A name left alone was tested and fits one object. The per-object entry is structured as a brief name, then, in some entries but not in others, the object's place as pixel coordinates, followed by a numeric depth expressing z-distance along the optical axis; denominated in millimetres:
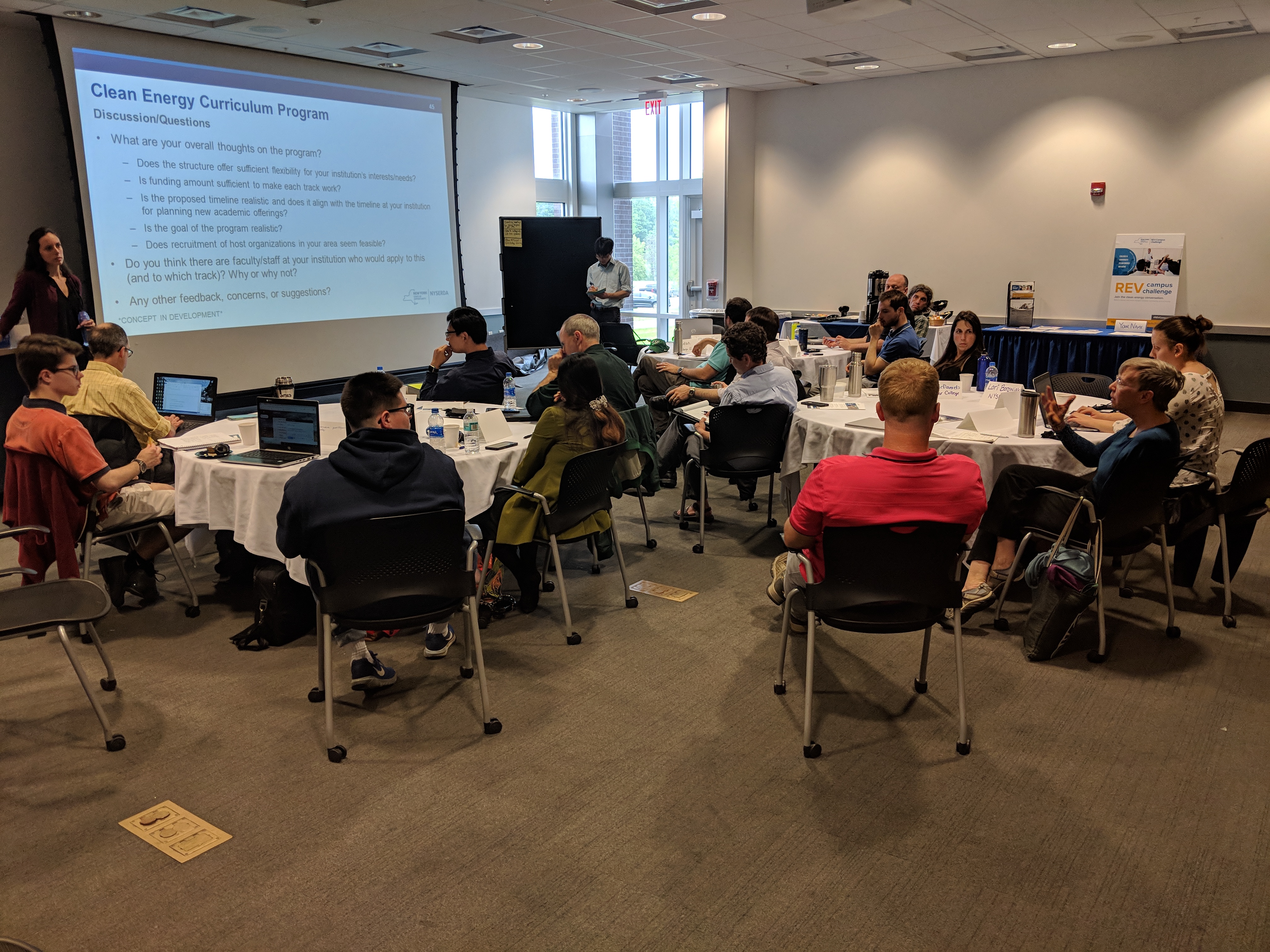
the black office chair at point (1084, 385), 5223
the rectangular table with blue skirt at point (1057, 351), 8461
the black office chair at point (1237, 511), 3789
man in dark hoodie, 2818
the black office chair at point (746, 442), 4703
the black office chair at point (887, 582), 2654
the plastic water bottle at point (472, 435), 3979
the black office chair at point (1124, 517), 3359
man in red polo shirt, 2672
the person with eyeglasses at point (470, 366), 4984
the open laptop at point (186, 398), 4855
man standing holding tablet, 9758
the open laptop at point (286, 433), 3770
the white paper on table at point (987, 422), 4188
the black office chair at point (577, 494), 3676
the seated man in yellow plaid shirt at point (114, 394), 4191
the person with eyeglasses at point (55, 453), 3469
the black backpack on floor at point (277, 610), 3680
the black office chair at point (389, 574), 2758
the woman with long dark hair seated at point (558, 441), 3713
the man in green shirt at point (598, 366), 4582
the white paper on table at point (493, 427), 4066
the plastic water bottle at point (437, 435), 3967
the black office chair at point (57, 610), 2760
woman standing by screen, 6102
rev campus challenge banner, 8555
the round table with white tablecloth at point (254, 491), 3578
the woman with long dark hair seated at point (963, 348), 5473
